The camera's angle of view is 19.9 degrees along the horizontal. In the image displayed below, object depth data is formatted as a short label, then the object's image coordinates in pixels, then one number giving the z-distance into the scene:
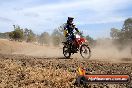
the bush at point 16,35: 75.07
